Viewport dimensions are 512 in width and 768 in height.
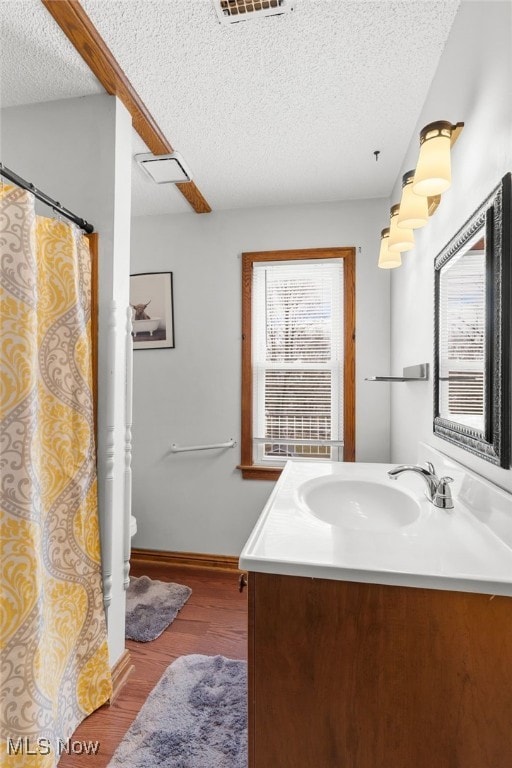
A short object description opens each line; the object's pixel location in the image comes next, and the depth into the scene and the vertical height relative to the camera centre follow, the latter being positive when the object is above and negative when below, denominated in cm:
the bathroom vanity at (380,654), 75 -56
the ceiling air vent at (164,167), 199 +115
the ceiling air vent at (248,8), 122 +120
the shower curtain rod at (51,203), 113 +61
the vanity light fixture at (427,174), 112 +63
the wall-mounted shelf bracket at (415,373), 162 +3
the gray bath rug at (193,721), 129 -126
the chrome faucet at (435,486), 116 -32
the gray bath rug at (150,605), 195 -126
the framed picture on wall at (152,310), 271 +51
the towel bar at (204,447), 259 -44
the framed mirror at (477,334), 94 +14
